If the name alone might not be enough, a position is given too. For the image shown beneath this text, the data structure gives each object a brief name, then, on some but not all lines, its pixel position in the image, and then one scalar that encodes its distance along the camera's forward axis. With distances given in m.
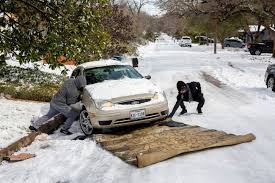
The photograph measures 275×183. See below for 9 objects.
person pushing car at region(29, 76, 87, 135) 7.38
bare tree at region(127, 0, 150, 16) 80.39
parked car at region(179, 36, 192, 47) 51.42
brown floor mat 5.22
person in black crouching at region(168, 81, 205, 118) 8.05
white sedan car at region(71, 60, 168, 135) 6.67
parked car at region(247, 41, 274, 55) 34.54
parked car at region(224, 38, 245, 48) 46.37
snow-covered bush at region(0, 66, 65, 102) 10.17
